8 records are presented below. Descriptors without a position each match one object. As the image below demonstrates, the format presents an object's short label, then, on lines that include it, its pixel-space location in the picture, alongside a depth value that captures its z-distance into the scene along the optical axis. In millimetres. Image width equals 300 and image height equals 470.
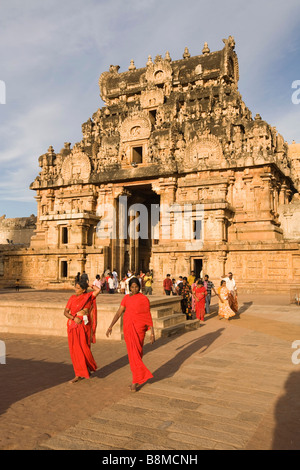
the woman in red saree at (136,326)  5598
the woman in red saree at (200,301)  12820
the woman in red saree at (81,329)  6035
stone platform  9477
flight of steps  9906
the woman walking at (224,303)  13023
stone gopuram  25141
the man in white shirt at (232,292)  13266
